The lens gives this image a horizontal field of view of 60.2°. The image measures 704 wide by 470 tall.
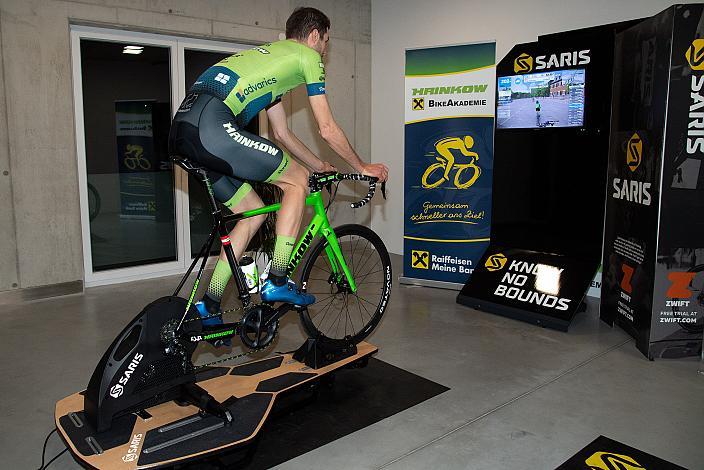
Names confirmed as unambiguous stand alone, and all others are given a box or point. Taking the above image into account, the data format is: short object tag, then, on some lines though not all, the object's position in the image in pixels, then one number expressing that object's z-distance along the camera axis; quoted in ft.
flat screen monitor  14.84
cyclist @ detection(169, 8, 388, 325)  8.92
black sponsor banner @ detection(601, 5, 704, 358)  11.46
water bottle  9.53
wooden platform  7.66
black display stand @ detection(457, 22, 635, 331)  14.46
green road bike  9.19
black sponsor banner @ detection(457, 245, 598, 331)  14.23
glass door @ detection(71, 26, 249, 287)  18.02
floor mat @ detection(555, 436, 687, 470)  8.35
